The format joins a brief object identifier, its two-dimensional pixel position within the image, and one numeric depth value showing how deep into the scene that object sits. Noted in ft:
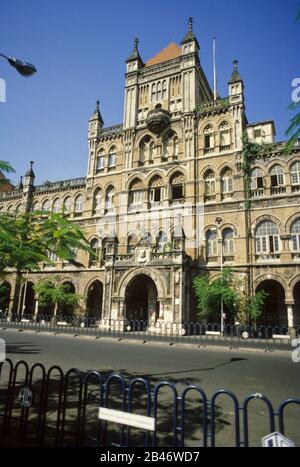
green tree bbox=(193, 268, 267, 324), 64.44
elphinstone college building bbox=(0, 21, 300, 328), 70.08
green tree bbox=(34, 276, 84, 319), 83.53
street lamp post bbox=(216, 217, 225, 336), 72.61
